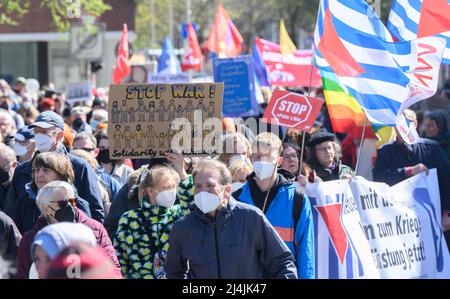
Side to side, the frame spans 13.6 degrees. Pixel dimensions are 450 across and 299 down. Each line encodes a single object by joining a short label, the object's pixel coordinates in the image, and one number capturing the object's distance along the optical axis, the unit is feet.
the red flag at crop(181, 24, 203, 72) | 136.26
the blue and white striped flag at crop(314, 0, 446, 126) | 44.71
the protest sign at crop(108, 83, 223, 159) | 47.74
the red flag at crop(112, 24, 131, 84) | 110.48
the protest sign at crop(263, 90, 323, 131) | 43.59
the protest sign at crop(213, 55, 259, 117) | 81.98
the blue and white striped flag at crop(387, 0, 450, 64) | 58.11
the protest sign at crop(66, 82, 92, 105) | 107.67
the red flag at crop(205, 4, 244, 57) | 128.42
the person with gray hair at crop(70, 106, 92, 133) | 77.15
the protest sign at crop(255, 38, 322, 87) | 111.86
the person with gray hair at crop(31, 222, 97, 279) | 21.21
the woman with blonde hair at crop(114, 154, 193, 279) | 37.67
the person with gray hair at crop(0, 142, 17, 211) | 49.16
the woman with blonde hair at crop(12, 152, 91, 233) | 41.41
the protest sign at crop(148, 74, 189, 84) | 106.69
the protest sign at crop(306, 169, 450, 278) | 39.34
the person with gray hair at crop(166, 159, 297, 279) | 32.22
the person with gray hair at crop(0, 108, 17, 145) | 66.90
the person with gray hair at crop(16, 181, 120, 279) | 35.16
